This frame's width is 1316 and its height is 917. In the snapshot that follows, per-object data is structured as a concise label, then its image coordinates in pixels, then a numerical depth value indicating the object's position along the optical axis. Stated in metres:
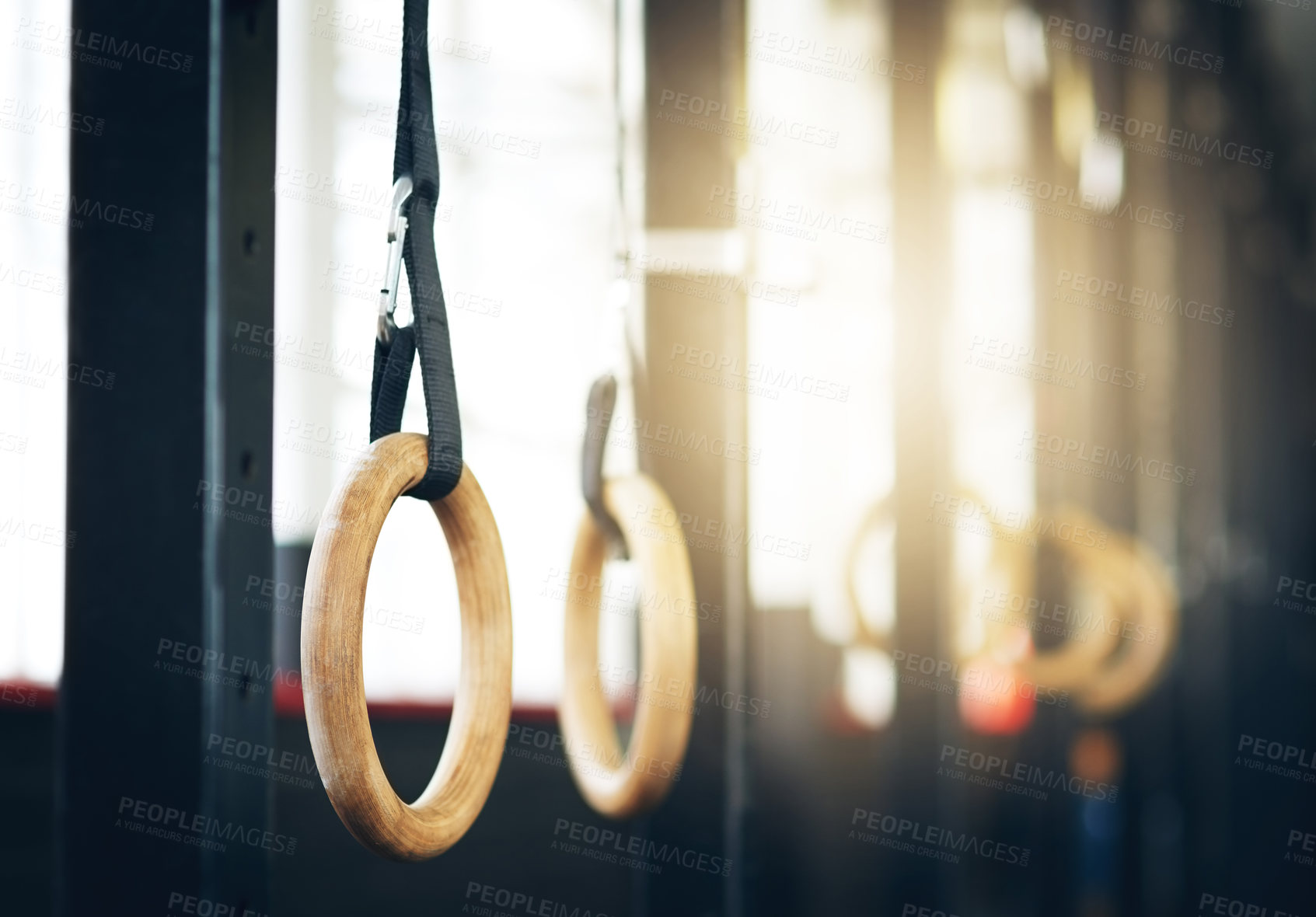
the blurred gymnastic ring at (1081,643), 3.46
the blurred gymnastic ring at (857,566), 2.75
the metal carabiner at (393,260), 1.52
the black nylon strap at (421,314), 1.51
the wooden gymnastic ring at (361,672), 1.45
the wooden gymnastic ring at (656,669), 1.73
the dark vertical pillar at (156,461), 1.58
